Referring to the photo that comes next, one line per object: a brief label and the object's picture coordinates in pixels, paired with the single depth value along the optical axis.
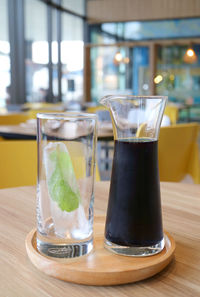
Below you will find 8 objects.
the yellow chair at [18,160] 1.64
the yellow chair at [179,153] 2.61
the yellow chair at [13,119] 3.95
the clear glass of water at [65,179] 0.61
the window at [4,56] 7.56
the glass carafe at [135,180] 0.64
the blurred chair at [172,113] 6.41
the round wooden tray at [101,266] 0.57
